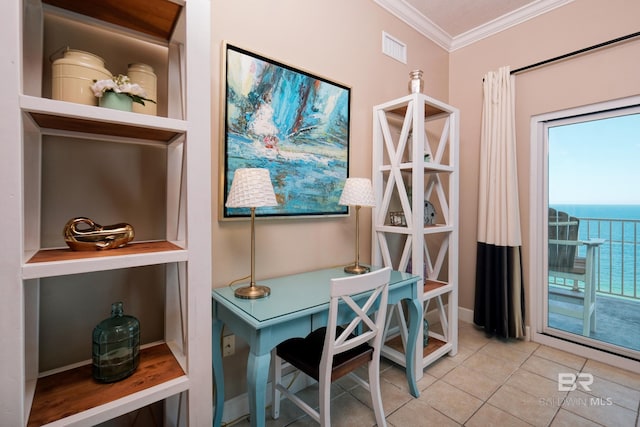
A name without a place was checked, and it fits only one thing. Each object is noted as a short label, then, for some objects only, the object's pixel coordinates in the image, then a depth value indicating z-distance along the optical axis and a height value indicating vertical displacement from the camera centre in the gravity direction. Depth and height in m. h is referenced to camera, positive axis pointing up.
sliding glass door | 2.26 -0.12
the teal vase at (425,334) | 2.37 -0.98
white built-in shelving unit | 0.82 +0.04
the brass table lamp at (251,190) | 1.36 +0.10
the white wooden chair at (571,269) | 2.47 -0.47
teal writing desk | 1.22 -0.48
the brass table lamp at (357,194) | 1.85 +0.12
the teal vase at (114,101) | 1.02 +0.38
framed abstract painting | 1.63 +0.50
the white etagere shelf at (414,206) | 2.12 +0.06
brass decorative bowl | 1.05 -0.09
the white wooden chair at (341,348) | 1.30 -0.70
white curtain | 2.59 -0.04
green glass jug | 1.07 -0.51
